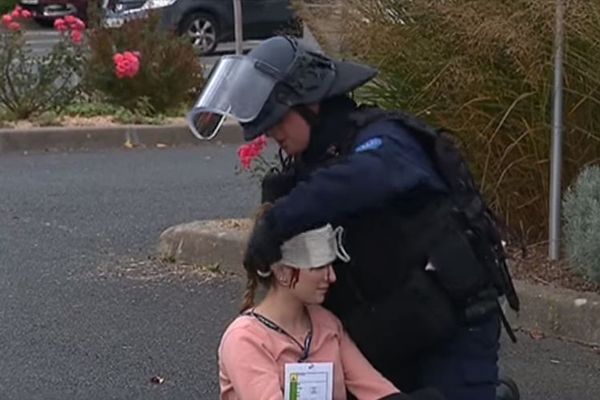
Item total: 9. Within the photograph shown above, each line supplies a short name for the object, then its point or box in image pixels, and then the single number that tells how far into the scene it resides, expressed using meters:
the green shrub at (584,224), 6.17
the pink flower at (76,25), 13.37
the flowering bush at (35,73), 12.81
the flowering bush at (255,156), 7.30
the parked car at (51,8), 29.11
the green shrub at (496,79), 6.65
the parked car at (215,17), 20.69
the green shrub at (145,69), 13.16
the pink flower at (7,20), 13.34
